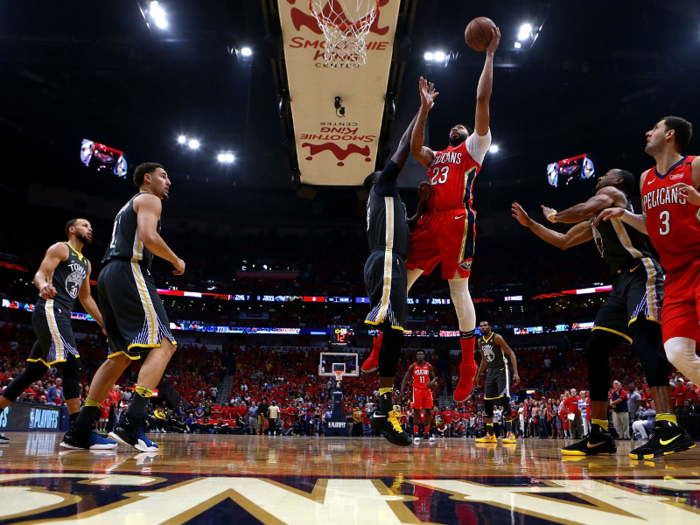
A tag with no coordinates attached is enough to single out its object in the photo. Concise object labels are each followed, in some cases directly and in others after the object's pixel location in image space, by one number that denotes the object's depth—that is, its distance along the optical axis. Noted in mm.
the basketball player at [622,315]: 3391
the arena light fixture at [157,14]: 14977
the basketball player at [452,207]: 3988
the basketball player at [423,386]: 9750
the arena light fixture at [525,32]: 16125
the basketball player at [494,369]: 8406
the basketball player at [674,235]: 3027
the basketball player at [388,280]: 3504
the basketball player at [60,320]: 4492
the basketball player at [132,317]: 3432
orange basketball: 4062
